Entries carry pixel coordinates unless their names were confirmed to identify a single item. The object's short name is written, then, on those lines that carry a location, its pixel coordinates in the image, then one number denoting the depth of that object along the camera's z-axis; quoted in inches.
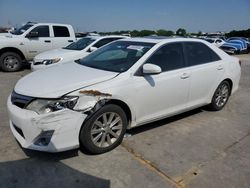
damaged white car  84.7
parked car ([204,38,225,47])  681.3
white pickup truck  256.7
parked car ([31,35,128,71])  214.7
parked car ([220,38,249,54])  675.5
